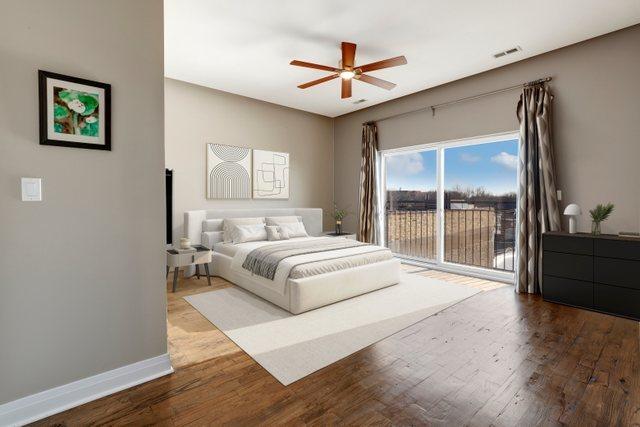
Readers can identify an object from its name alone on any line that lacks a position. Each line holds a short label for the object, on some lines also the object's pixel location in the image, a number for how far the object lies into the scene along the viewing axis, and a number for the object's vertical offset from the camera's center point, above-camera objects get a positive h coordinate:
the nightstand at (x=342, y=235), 6.09 -0.54
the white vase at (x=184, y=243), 4.14 -0.47
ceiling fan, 3.21 +1.52
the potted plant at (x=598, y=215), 3.32 -0.08
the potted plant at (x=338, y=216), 6.24 -0.18
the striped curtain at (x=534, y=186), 3.79 +0.27
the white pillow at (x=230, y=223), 4.88 -0.25
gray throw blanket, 3.50 -0.54
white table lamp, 3.50 -0.06
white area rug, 2.37 -1.10
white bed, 3.24 -0.81
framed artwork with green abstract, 1.72 +0.55
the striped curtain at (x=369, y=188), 6.03 +0.38
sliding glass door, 4.69 +0.10
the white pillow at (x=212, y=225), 4.93 -0.28
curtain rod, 3.96 +1.63
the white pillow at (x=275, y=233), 4.95 -0.41
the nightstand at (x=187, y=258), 3.88 -0.64
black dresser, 3.07 -0.68
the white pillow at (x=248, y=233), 4.74 -0.41
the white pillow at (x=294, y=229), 5.16 -0.36
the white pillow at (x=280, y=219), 5.33 -0.21
